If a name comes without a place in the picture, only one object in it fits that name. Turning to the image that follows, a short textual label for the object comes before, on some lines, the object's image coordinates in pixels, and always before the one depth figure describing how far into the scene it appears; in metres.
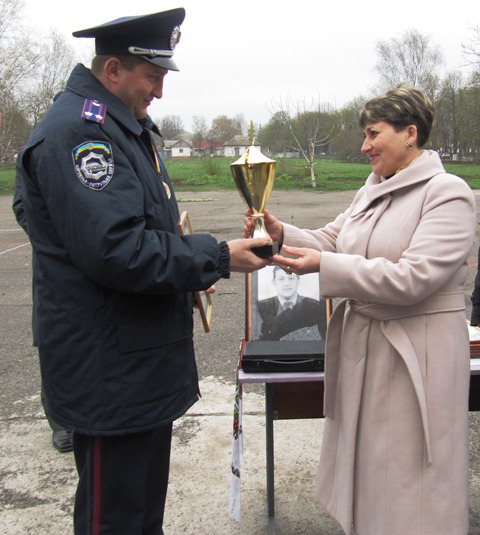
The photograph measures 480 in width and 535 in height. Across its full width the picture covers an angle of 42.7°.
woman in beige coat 2.11
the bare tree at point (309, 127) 29.78
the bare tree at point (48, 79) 37.22
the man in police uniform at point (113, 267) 1.78
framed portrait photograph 2.90
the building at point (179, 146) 98.19
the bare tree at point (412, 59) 52.31
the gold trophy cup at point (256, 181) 2.32
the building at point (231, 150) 35.12
